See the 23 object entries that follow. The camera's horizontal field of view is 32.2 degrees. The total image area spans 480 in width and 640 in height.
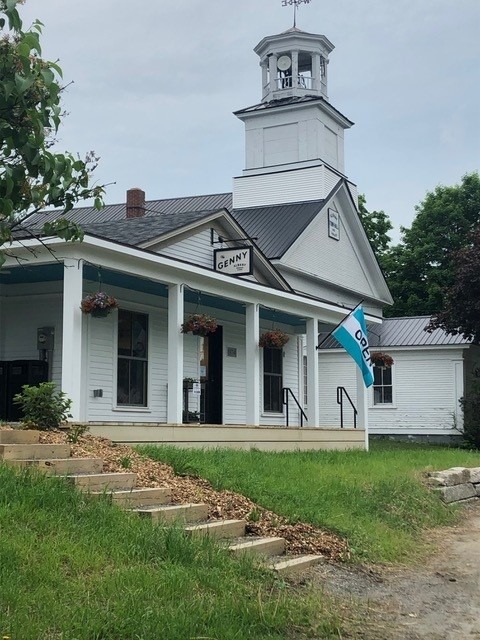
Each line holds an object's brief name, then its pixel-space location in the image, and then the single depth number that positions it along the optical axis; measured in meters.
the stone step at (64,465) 7.48
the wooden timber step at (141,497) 7.30
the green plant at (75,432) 8.97
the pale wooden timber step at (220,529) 6.93
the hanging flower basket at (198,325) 13.41
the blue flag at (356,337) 16.22
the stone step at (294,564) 6.57
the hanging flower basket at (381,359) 18.67
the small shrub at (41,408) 9.36
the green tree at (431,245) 38.78
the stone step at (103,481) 7.31
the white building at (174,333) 12.23
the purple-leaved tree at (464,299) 21.72
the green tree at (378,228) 42.22
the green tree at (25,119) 3.38
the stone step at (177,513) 7.02
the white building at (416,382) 25.25
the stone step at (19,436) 8.28
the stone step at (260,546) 6.76
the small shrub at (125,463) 8.42
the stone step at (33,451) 7.77
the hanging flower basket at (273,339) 15.85
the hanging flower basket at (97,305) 11.49
